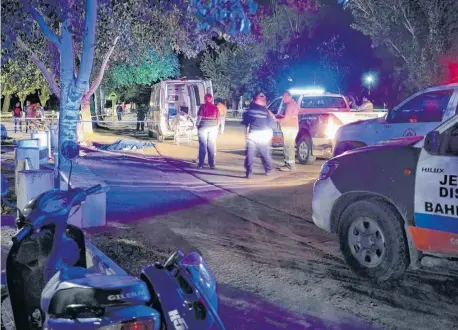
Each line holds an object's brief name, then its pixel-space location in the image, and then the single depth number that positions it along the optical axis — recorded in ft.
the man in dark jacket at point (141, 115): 99.14
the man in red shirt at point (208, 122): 42.93
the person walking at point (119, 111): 132.31
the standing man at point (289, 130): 43.09
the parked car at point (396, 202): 16.06
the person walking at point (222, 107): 61.53
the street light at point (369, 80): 139.03
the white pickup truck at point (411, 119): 30.68
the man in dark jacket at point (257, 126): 39.11
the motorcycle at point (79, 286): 7.59
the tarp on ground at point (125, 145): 61.43
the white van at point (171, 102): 71.36
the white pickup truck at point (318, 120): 45.37
